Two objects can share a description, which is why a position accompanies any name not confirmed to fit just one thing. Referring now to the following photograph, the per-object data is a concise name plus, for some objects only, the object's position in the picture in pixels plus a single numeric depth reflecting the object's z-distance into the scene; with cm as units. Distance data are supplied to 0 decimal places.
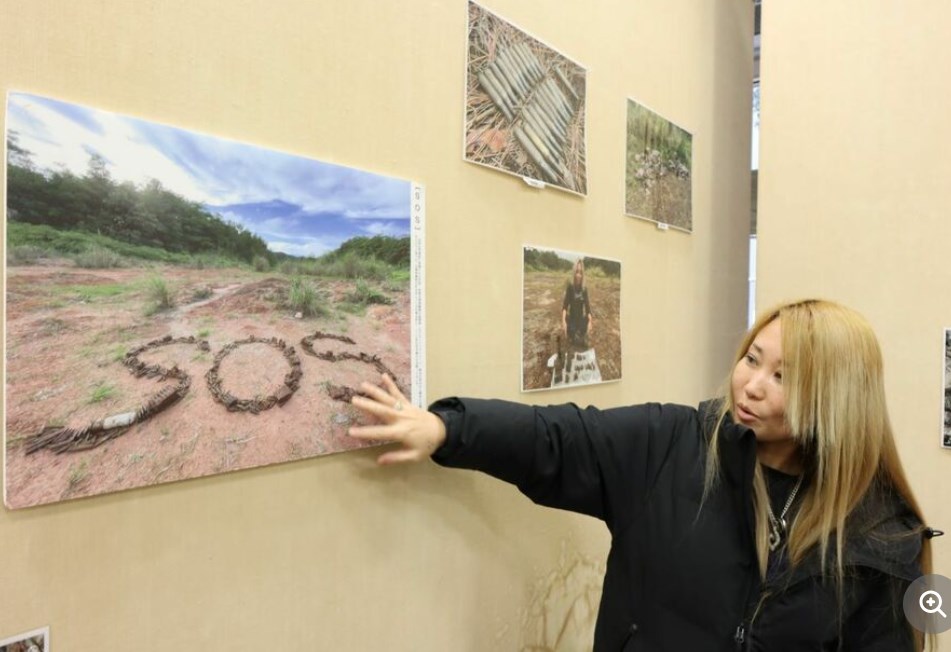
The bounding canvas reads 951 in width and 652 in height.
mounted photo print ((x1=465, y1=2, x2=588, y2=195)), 98
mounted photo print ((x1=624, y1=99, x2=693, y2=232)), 136
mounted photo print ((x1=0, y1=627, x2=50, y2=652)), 56
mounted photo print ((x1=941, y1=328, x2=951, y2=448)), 148
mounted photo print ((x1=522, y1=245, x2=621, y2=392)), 110
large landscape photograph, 56
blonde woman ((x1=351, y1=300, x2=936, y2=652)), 87
